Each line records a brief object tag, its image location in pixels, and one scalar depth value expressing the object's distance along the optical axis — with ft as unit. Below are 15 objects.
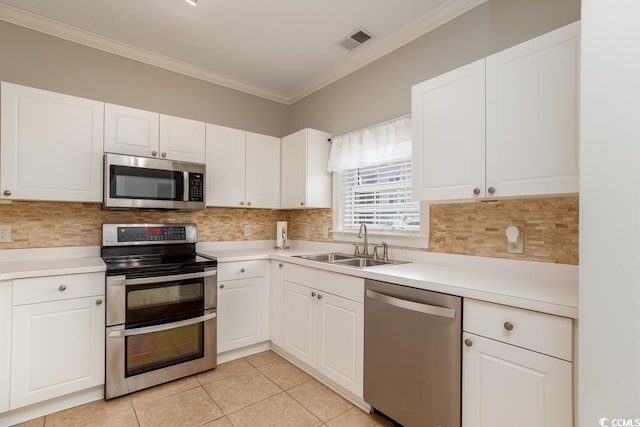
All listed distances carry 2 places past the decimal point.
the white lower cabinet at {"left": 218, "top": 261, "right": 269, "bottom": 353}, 8.39
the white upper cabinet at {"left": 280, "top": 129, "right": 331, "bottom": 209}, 9.70
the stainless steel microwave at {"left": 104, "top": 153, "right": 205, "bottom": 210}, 7.34
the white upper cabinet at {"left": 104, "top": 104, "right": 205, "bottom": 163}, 7.68
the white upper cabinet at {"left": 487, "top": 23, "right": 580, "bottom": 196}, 4.38
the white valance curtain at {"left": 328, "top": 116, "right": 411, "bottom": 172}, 7.76
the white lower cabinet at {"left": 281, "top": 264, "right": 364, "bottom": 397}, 6.42
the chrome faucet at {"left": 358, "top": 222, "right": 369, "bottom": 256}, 8.40
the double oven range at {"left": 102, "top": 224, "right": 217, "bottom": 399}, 6.74
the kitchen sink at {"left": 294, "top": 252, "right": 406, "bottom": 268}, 7.80
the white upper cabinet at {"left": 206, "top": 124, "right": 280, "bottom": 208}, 9.36
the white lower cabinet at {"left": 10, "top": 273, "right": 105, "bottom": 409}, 5.92
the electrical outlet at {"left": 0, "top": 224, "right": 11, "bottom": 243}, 7.08
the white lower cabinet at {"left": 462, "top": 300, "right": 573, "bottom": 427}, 3.76
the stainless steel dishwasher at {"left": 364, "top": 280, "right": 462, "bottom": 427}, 4.79
